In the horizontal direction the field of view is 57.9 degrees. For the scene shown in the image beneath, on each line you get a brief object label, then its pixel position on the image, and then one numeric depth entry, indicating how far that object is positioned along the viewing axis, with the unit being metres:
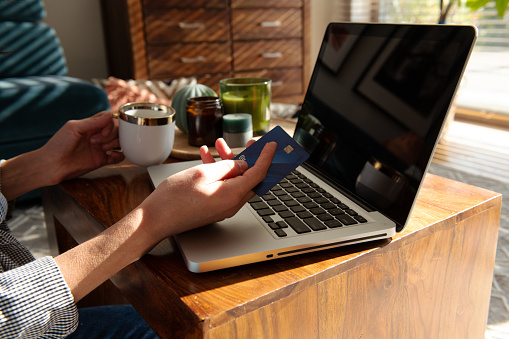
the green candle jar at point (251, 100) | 1.13
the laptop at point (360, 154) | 0.57
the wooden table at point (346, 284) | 0.50
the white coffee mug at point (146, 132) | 0.88
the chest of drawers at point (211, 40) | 2.90
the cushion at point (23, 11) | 2.48
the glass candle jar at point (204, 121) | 1.05
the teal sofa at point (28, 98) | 1.96
